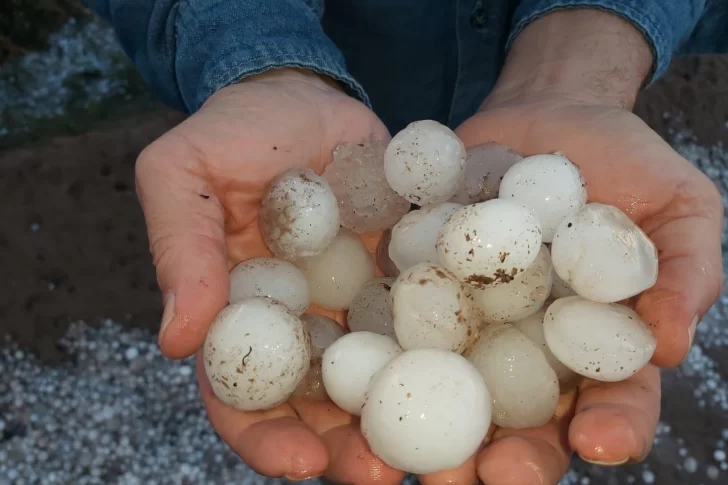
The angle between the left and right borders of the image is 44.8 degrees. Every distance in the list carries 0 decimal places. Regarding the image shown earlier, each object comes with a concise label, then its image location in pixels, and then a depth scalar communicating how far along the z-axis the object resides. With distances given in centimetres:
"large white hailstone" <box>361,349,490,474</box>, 27
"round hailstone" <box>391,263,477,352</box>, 30
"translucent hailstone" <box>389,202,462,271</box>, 32
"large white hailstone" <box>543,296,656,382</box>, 28
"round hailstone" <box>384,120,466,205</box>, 33
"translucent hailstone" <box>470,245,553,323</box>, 31
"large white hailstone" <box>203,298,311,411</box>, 28
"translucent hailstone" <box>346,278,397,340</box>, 32
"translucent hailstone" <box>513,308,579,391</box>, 31
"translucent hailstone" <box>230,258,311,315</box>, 32
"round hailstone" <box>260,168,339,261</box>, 32
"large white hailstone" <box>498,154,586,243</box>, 31
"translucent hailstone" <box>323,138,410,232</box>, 35
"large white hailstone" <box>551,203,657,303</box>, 29
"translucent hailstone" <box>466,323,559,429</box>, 29
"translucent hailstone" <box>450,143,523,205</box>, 34
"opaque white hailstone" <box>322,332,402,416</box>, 29
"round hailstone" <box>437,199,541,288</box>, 29
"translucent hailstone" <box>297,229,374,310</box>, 34
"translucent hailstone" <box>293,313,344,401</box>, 31
